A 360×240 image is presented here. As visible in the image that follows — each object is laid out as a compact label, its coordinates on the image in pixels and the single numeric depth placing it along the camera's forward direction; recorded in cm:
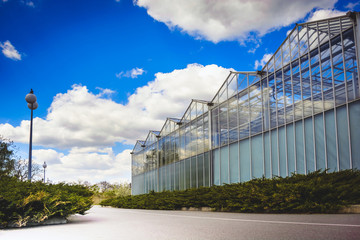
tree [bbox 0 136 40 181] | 3372
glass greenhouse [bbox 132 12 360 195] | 1410
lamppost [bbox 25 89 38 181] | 1461
